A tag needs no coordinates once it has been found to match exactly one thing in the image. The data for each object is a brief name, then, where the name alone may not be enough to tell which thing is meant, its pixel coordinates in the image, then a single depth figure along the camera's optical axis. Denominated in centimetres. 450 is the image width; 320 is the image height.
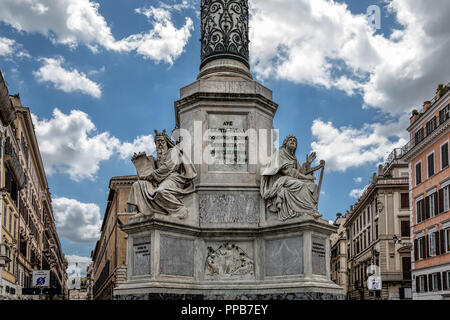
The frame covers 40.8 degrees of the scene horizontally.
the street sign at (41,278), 3803
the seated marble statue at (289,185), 1267
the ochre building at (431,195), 4412
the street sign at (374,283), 5408
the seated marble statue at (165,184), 1274
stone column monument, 1220
